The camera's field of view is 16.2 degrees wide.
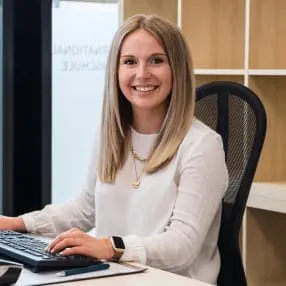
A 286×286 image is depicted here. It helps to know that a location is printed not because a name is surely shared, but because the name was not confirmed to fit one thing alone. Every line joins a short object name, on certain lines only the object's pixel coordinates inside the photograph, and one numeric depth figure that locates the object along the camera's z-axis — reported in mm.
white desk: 1893
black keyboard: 1956
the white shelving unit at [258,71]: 3061
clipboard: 1889
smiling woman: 2173
